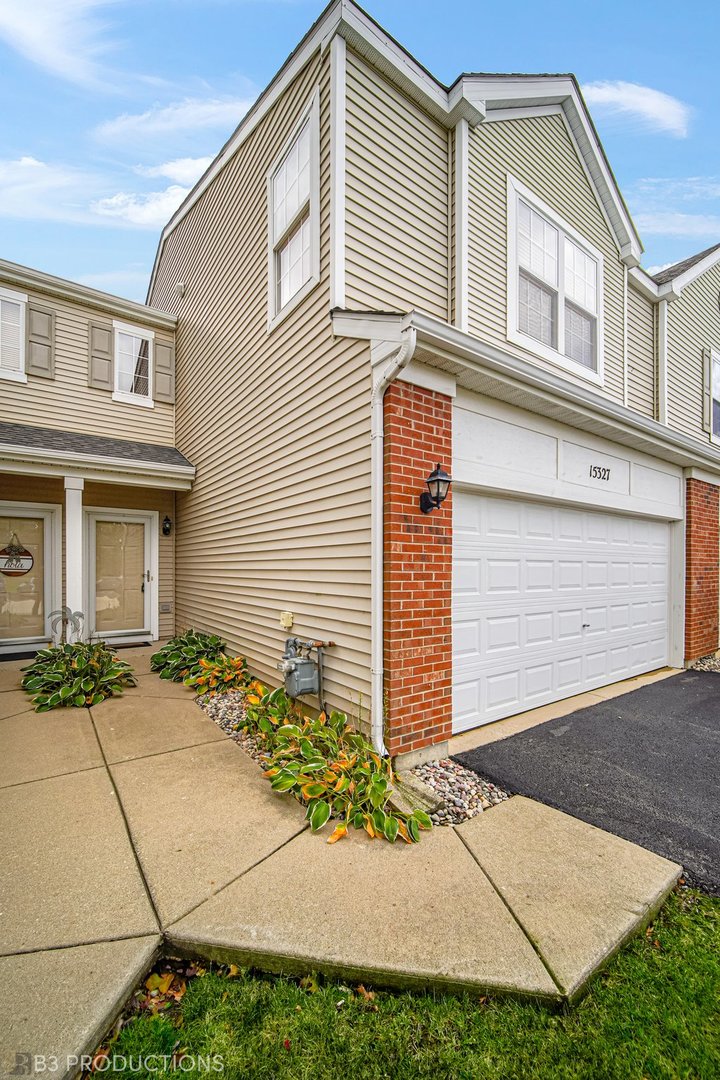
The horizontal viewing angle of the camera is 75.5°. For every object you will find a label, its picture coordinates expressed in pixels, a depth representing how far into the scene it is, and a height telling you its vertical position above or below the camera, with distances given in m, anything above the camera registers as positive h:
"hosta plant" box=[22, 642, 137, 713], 4.93 -1.58
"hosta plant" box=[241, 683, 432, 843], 2.72 -1.58
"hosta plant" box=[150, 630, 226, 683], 6.02 -1.55
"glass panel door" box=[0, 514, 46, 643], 7.02 -0.67
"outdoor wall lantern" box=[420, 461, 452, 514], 3.39 +0.38
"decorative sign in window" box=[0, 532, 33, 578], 7.01 -0.34
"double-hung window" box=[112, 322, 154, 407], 7.84 +2.99
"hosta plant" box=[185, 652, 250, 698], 5.45 -1.64
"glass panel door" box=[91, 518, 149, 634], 7.62 -0.64
